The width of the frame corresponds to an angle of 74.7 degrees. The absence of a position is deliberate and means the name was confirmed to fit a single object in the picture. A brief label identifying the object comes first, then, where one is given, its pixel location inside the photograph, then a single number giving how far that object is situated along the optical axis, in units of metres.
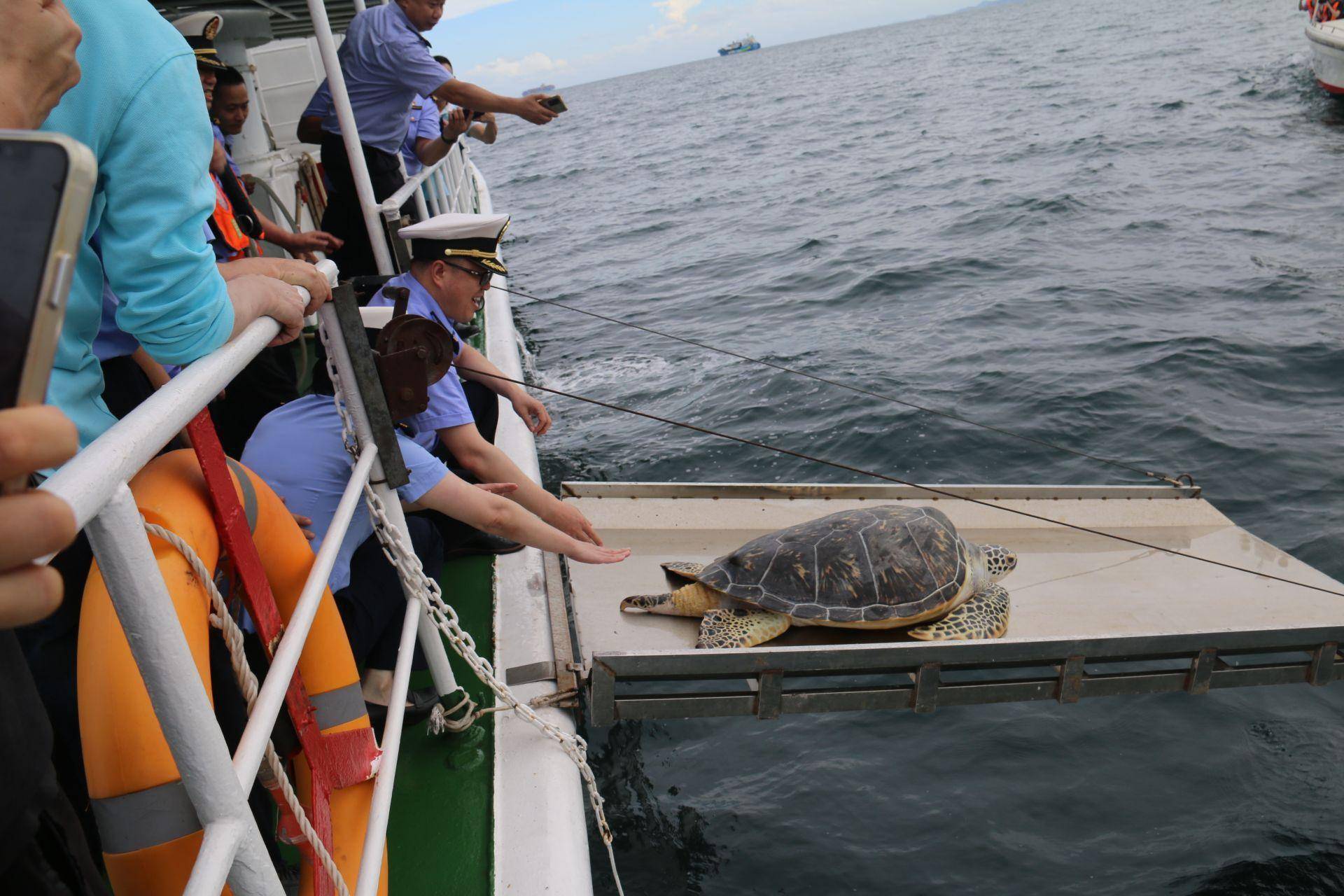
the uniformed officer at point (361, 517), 2.84
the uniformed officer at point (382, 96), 5.10
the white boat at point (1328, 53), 20.34
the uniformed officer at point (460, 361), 3.51
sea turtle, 3.90
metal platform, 3.30
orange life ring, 1.38
